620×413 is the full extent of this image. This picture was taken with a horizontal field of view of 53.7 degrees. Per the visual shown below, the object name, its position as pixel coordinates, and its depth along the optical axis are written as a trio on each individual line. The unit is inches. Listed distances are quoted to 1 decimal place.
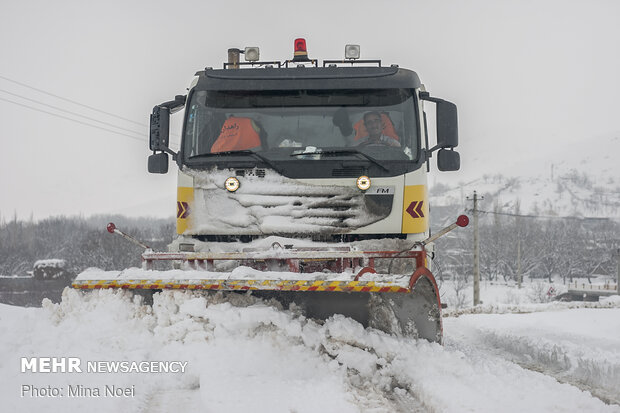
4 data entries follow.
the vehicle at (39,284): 2715.3
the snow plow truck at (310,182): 210.8
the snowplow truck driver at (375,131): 244.1
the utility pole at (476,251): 1333.7
